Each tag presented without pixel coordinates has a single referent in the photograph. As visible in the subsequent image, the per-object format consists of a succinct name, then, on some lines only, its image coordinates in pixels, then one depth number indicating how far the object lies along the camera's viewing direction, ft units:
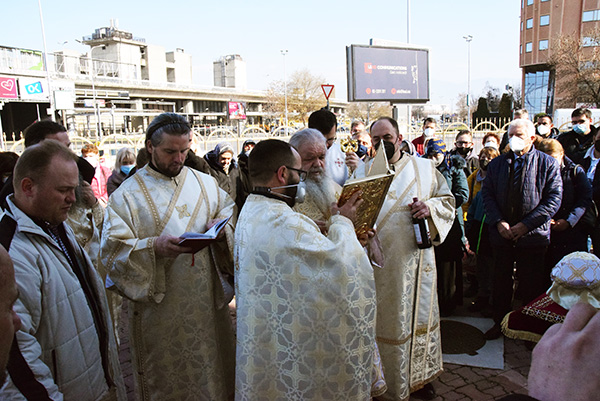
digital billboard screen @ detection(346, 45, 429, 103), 46.88
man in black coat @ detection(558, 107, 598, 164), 21.84
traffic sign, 48.13
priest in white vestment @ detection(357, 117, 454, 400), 11.03
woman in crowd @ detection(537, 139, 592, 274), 15.24
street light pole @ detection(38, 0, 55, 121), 101.98
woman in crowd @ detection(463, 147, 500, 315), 17.62
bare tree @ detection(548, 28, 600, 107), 100.32
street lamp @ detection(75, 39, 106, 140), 273.33
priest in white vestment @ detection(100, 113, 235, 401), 9.53
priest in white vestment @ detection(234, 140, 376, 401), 7.11
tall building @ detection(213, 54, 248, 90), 342.85
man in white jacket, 5.96
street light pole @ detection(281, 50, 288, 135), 167.58
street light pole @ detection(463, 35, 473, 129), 170.11
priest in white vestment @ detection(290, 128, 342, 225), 9.86
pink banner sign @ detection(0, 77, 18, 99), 94.67
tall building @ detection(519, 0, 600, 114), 160.86
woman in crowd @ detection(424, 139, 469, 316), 16.76
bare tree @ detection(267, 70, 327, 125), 159.94
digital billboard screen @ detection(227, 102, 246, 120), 128.16
